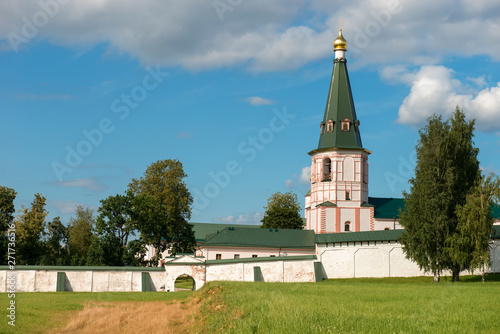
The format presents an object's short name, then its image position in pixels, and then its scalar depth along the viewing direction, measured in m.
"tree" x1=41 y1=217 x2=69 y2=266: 70.88
